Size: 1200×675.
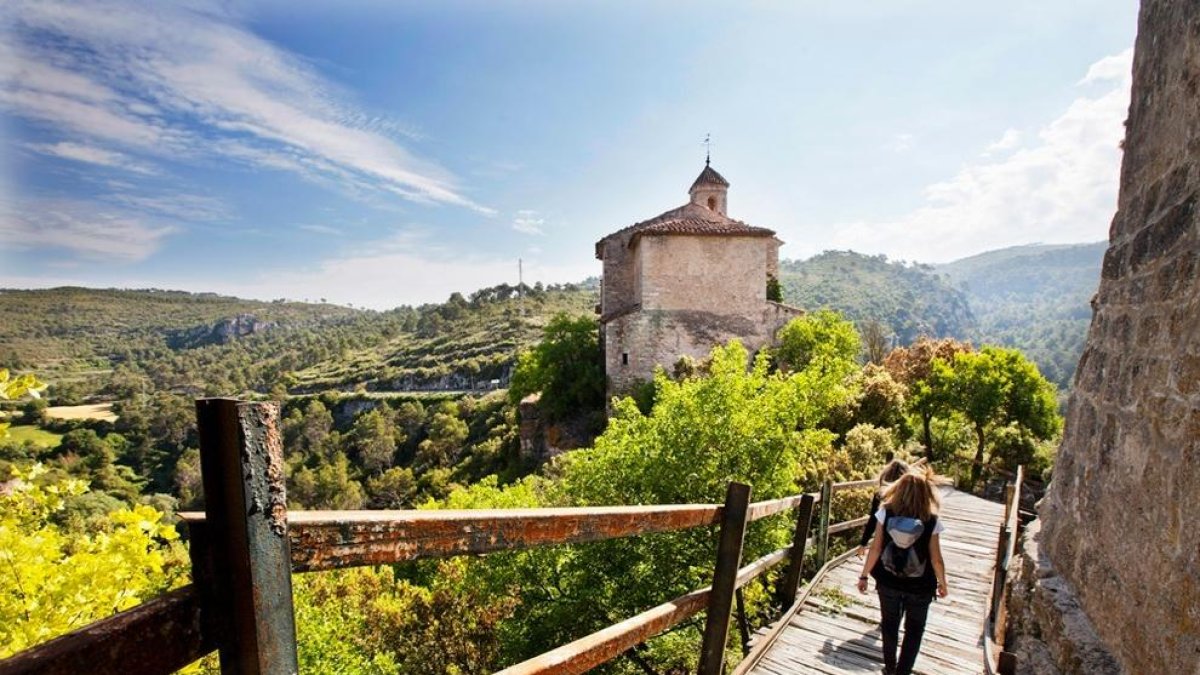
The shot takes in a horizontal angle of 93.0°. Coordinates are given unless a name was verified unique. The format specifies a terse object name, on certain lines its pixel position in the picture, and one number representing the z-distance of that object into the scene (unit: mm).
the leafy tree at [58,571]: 3428
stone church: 24062
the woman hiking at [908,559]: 4090
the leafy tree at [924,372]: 17875
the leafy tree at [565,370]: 26906
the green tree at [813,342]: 22172
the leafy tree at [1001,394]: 16516
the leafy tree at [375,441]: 55875
